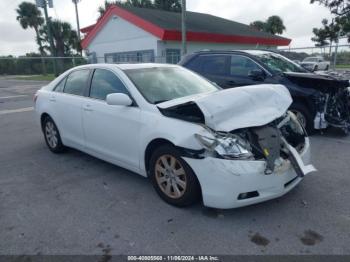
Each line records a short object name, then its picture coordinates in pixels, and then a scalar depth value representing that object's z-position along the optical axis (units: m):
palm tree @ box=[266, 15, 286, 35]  44.47
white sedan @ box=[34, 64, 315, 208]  2.94
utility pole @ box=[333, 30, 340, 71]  13.48
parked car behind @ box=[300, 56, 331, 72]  18.67
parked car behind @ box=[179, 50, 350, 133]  5.79
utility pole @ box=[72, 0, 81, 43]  39.53
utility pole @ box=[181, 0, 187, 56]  13.52
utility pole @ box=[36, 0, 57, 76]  25.70
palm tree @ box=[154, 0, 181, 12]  42.00
